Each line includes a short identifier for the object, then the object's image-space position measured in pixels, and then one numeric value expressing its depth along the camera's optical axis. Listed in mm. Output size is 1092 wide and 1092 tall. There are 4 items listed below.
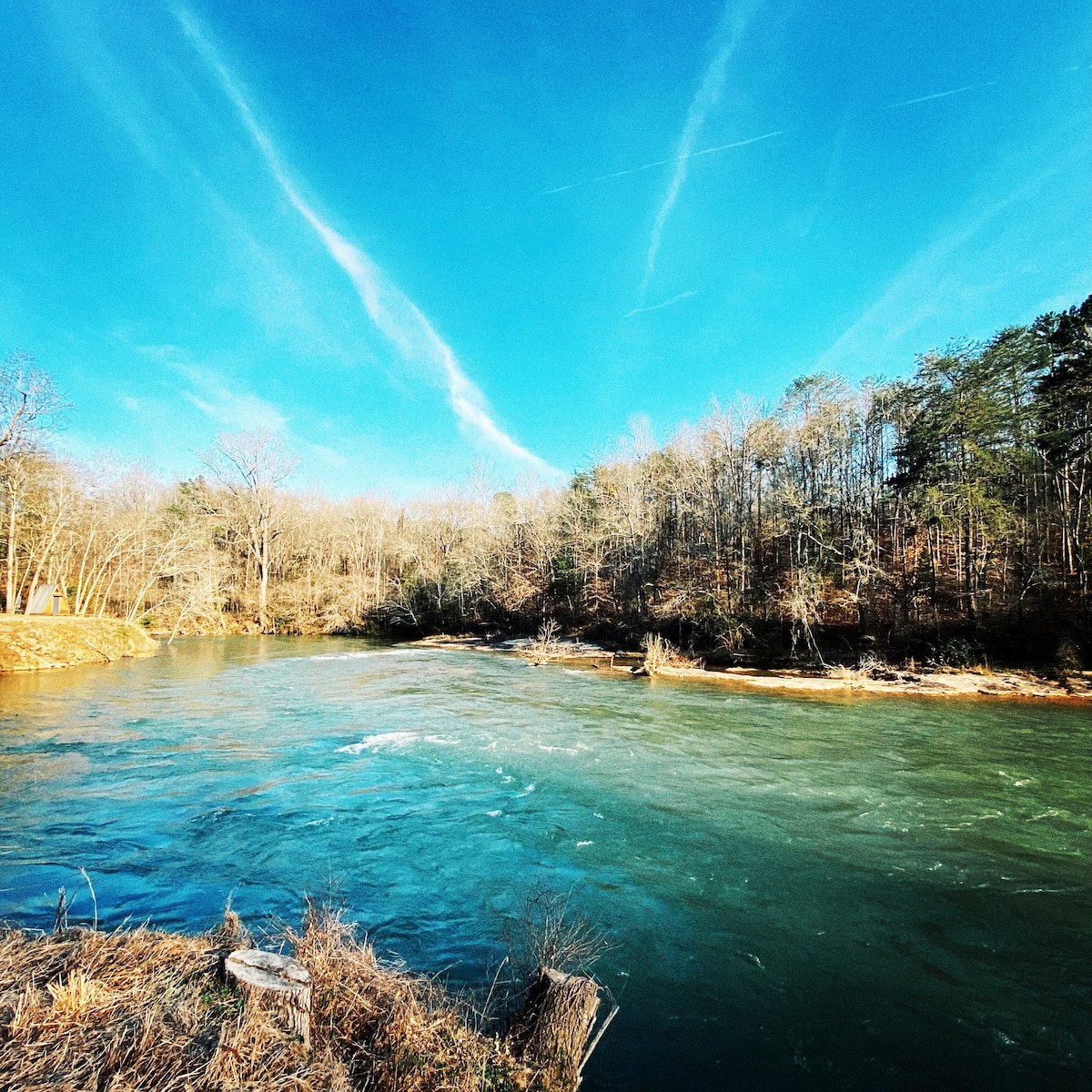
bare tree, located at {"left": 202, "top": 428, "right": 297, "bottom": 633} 52812
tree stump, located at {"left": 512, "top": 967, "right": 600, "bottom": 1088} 3451
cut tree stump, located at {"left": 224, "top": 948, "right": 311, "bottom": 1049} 3148
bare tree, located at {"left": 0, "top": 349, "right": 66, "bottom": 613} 24406
